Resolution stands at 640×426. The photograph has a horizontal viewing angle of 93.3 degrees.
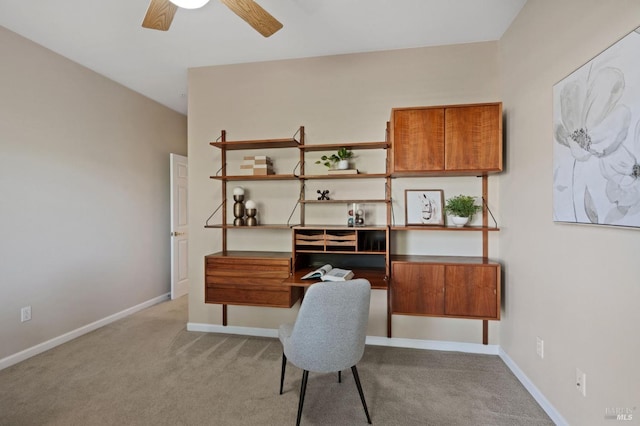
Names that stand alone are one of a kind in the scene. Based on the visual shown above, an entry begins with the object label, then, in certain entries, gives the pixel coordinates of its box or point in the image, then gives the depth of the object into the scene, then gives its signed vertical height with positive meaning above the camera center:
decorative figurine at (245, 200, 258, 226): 2.93 -0.03
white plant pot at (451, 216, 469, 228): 2.53 -0.10
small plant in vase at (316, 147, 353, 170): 2.75 +0.46
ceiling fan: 1.65 +1.14
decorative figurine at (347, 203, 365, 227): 2.70 -0.07
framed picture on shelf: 2.69 +0.02
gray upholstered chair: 1.61 -0.65
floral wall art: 1.25 +0.33
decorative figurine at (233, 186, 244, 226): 2.95 +0.02
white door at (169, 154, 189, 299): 4.12 -0.23
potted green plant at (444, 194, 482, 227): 2.52 +0.00
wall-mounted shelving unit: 2.34 -0.36
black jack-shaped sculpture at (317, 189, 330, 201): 2.87 +0.13
